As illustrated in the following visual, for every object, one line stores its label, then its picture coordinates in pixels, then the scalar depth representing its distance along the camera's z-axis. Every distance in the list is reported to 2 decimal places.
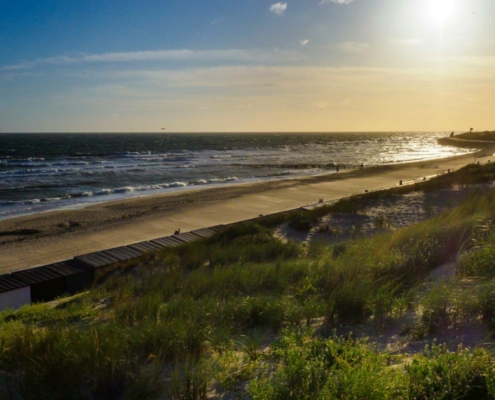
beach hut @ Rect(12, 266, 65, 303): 11.30
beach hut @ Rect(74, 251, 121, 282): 12.21
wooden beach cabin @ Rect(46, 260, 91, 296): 11.85
